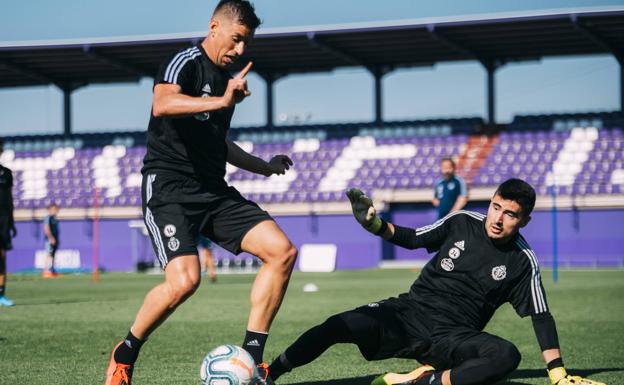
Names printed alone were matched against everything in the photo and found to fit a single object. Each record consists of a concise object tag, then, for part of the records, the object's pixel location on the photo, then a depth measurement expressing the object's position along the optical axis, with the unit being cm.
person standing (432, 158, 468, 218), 1770
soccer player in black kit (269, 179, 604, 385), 563
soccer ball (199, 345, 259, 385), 506
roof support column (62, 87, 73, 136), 3759
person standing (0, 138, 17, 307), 1291
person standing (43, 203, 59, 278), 2653
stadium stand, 3123
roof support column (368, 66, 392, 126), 3481
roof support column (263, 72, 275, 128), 3591
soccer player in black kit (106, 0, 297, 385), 542
